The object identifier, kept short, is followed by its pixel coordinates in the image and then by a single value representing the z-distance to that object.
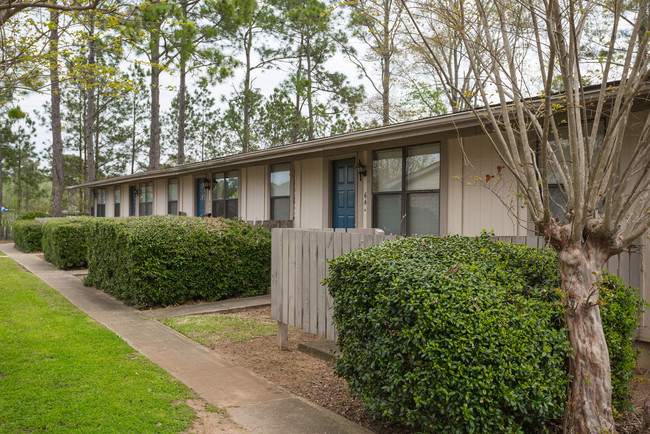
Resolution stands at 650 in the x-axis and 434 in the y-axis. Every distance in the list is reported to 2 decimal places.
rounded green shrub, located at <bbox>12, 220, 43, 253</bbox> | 19.36
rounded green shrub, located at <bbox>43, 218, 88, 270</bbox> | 13.33
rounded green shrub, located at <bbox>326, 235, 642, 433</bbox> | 2.82
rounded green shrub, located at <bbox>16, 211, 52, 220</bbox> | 26.49
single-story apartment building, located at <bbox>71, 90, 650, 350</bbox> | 6.75
